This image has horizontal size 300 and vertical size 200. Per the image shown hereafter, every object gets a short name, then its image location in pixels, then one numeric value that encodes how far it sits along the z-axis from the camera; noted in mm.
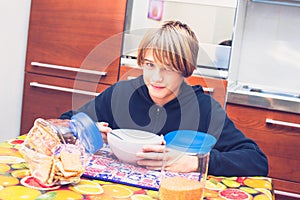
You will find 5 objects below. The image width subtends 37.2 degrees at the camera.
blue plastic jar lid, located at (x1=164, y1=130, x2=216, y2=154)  1012
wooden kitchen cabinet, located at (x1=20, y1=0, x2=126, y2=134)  2494
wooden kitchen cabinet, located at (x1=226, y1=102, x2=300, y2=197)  2268
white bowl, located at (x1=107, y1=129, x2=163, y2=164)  1086
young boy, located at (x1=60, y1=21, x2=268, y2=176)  1169
